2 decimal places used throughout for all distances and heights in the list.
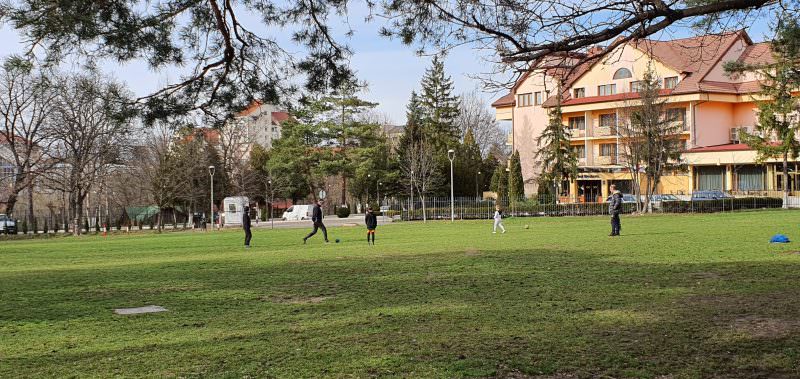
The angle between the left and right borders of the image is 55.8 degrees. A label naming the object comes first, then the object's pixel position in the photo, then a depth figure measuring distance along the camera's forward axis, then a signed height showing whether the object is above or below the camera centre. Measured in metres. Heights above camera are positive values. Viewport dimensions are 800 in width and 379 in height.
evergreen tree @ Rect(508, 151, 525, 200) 60.34 +1.45
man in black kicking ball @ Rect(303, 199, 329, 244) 27.46 -0.48
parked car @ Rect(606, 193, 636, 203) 55.27 -0.06
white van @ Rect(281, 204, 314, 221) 71.12 -0.65
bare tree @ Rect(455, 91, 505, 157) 97.62 +9.90
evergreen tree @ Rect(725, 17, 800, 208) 46.06 +4.35
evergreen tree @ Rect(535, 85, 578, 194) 61.44 +3.78
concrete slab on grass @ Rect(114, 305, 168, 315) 10.44 -1.41
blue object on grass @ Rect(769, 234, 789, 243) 20.16 -1.21
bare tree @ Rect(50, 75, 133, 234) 49.56 +3.91
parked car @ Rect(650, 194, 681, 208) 50.01 -0.17
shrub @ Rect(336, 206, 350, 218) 74.31 -0.77
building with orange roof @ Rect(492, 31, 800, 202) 58.56 +6.00
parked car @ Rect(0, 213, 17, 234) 55.56 -0.99
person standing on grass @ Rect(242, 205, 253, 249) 27.47 -0.68
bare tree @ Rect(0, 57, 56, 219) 49.59 +4.85
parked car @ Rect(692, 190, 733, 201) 53.76 +0.03
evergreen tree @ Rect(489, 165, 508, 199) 62.38 +1.51
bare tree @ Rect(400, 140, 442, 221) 70.50 +3.18
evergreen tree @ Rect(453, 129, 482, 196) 76.38 +3.19
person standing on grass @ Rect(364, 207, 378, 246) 26.13 -0.58
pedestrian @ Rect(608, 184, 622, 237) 25.94 -0.46
